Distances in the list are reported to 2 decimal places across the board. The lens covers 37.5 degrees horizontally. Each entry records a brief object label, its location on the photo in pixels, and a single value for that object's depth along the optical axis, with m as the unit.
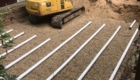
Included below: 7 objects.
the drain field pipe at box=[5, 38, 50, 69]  5.02
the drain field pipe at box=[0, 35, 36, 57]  5.91
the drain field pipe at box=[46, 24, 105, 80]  4.67
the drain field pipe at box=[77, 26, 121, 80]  4.64
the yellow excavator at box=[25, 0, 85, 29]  6.91
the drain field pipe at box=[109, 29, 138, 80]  4.63
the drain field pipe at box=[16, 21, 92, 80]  4.66
